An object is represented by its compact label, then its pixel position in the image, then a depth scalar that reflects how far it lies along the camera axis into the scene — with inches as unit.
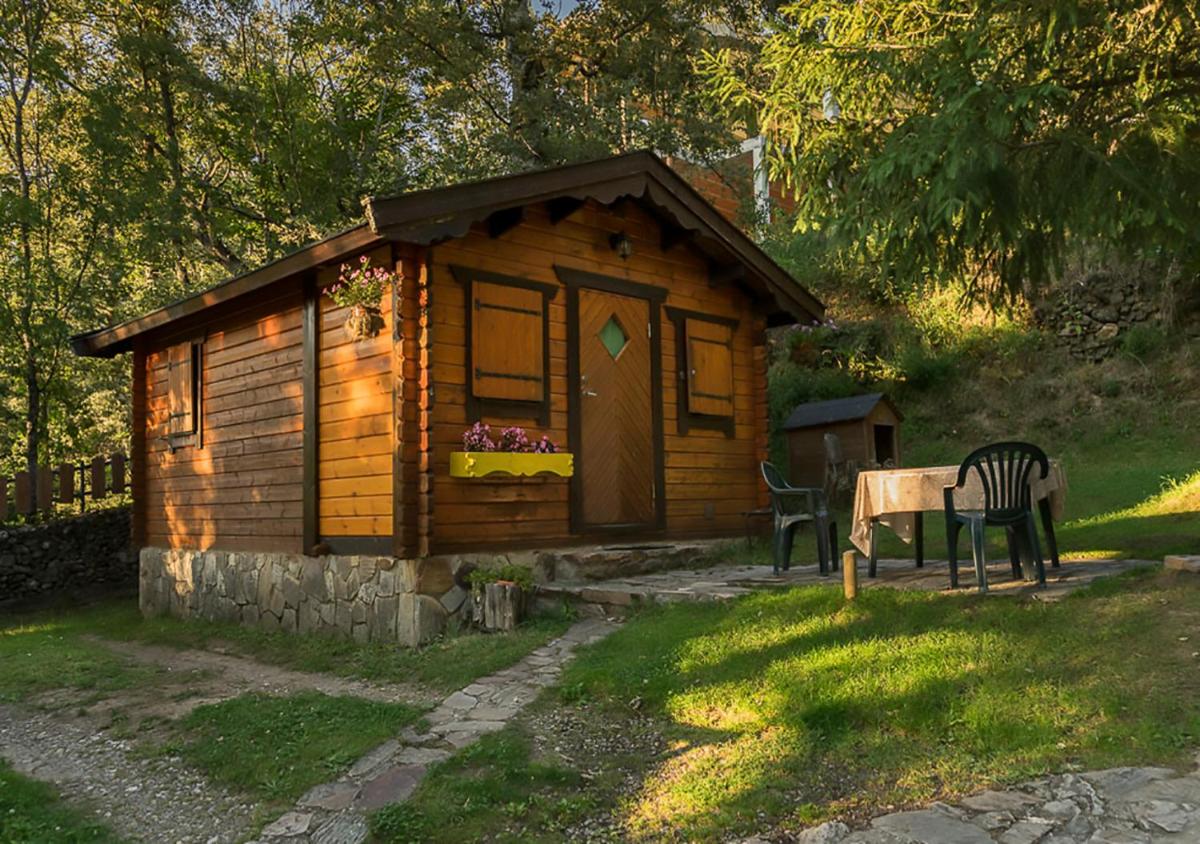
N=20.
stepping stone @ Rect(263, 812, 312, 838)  143.0
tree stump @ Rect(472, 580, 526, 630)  266.2
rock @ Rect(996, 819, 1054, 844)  119.8
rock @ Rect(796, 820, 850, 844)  125.9
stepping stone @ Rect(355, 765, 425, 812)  147.7
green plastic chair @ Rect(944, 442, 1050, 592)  218.5
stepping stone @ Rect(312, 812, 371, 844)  137.8
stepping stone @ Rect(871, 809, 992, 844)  120.7
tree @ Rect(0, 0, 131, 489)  504.1
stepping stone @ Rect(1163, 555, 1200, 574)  208.8
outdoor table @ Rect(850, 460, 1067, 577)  231.6
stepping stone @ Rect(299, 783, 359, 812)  150.3
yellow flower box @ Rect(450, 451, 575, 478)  276.8
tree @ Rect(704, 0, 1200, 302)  209.5
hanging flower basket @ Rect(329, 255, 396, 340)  279.3
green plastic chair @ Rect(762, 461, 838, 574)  279.3
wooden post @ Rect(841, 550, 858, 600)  218.7
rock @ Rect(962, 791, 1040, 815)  127.4
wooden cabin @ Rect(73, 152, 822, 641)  276.5
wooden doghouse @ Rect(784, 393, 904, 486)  460.1
